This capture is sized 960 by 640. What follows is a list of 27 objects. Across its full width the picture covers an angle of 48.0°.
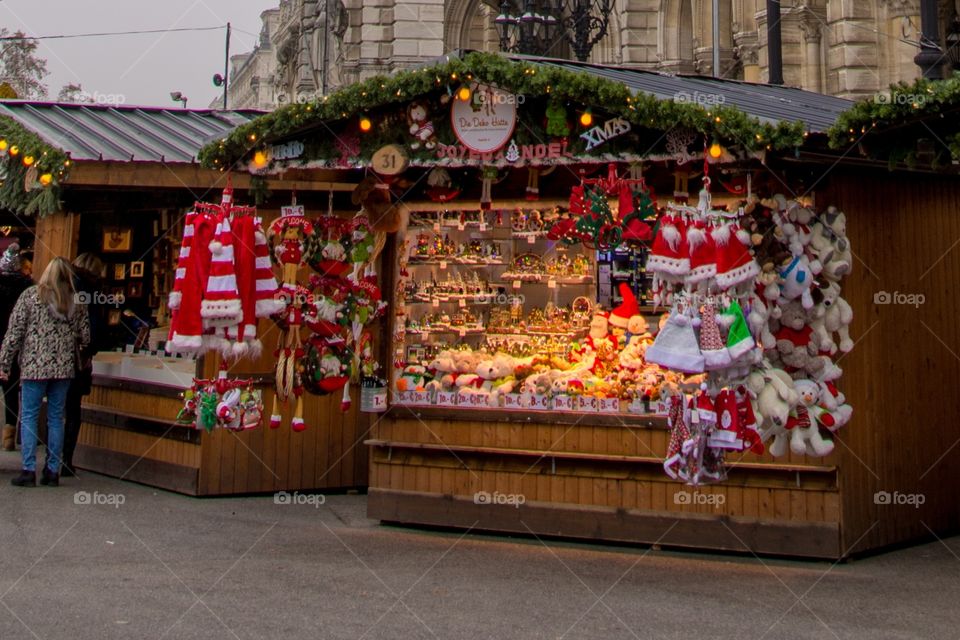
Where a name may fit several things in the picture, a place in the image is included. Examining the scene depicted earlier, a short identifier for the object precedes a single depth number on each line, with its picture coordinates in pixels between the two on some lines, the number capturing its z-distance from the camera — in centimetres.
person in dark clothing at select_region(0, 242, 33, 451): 1252
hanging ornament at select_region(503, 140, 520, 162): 810
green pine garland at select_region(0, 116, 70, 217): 1077
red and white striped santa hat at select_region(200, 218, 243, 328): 790
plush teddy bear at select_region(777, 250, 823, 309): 710
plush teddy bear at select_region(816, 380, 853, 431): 723
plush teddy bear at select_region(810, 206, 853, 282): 738
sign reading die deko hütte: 808
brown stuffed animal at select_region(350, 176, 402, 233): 960
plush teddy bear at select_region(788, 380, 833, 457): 711
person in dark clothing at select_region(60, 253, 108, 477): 1105
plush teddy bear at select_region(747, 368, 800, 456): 686
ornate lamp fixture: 1384
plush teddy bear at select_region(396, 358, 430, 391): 949
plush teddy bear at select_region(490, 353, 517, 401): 925
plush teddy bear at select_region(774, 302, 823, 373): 719
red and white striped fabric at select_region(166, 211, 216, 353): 791
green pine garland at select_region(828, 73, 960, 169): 623
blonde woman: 1041
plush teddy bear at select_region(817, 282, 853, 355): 730
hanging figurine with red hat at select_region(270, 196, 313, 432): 890
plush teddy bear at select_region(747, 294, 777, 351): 687
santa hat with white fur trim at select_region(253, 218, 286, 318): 832
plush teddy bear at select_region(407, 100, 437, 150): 835
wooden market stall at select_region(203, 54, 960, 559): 765
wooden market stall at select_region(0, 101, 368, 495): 1065
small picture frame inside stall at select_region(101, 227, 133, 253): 1349
